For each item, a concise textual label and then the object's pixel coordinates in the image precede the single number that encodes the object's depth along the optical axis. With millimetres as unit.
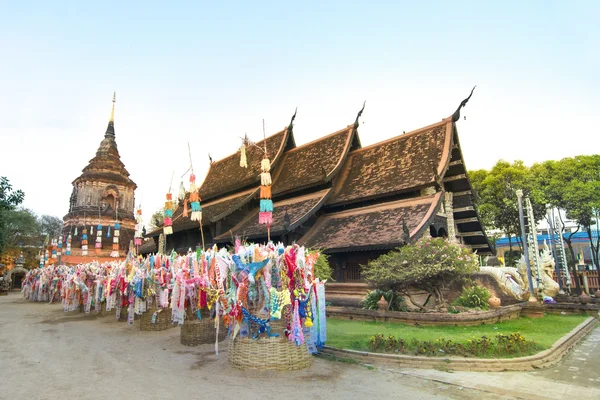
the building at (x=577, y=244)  45312
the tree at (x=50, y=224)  62659
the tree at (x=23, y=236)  44812
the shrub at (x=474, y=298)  11406
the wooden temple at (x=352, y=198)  14062
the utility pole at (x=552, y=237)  22081
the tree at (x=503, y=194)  27500
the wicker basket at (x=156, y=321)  10297
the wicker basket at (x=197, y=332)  8180
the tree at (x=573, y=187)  23891
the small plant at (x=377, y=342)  6961
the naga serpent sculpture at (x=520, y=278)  14633
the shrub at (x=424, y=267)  10133
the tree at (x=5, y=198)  18891
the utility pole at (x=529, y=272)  12867
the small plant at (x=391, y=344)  6859
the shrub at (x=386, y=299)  11688
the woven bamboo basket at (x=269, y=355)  5883
